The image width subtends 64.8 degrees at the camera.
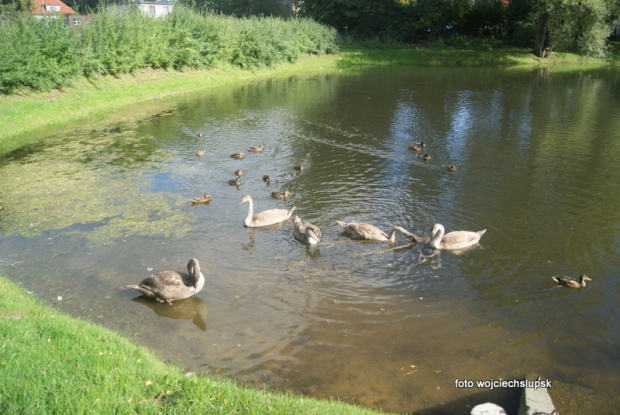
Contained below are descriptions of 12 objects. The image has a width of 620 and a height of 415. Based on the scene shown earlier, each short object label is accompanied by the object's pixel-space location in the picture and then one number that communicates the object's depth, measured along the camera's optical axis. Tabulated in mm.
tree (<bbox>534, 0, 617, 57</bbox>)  49469
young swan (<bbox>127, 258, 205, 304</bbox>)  9969
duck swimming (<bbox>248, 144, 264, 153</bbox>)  21245
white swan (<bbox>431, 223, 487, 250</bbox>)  12070
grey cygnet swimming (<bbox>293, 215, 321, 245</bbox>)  12445
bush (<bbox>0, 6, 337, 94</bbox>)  27359
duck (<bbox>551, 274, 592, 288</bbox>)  10242
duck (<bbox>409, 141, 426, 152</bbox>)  20625
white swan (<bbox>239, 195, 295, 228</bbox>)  13800
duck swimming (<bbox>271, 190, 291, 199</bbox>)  16047
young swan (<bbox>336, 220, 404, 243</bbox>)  12594
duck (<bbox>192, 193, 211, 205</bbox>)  15428
